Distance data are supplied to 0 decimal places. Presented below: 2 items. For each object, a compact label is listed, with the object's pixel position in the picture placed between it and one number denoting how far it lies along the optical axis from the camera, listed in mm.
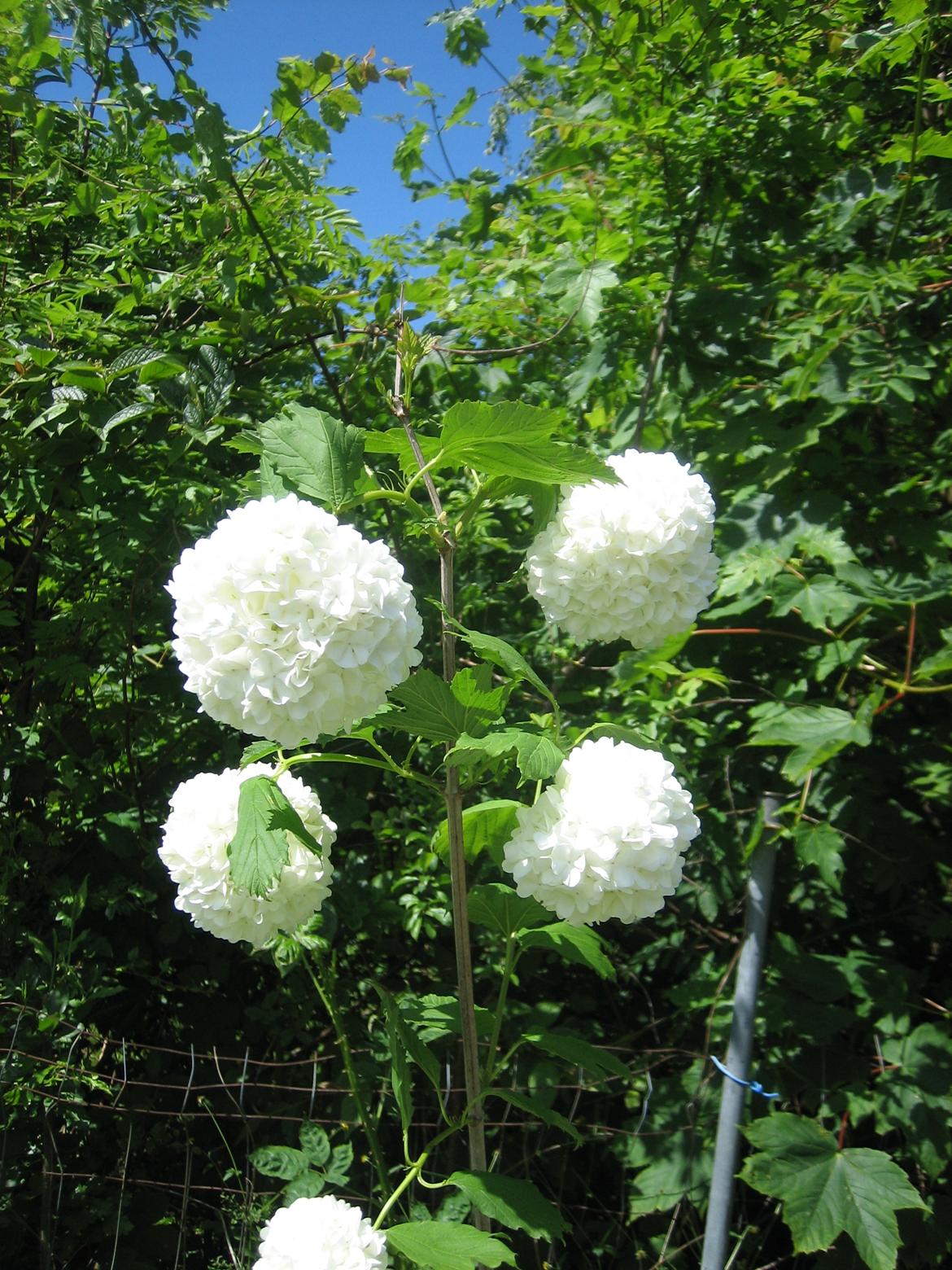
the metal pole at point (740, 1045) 796
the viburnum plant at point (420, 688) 479
